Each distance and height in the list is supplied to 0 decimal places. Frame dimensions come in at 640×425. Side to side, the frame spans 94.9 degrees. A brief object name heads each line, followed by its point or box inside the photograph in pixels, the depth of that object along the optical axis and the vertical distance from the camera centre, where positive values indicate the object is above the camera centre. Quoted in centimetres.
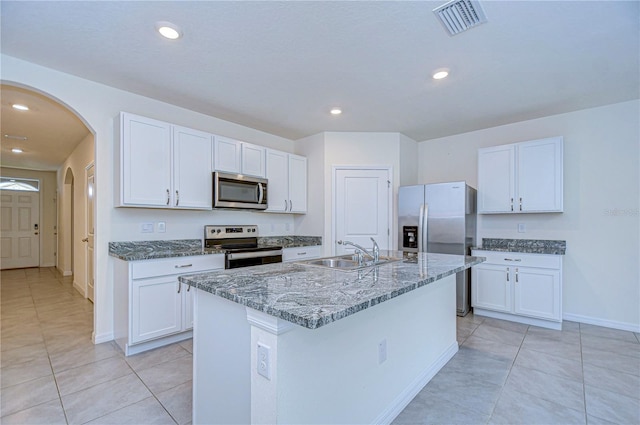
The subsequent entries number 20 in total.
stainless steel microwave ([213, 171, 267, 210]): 334 +25
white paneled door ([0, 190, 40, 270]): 666 -40
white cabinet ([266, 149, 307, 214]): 401 +44
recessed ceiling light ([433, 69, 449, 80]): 252 +122
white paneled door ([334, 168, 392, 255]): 429 +9
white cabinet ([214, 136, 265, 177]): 343 +68
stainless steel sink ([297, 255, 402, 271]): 219 -39
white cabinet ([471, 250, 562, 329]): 321 -88
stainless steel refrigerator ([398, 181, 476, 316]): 360 -12
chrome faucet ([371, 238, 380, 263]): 222 -32
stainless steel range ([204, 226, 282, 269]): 311 -41
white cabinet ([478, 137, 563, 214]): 336 +42
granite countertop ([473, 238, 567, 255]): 346 -42
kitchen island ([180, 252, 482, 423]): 107 -61
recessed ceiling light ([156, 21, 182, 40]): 193 +124
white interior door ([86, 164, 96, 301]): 406 -32
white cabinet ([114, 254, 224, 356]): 253 -82
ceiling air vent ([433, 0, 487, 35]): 175 +124
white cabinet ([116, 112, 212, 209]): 273 +47
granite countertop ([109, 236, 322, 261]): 258 -38
